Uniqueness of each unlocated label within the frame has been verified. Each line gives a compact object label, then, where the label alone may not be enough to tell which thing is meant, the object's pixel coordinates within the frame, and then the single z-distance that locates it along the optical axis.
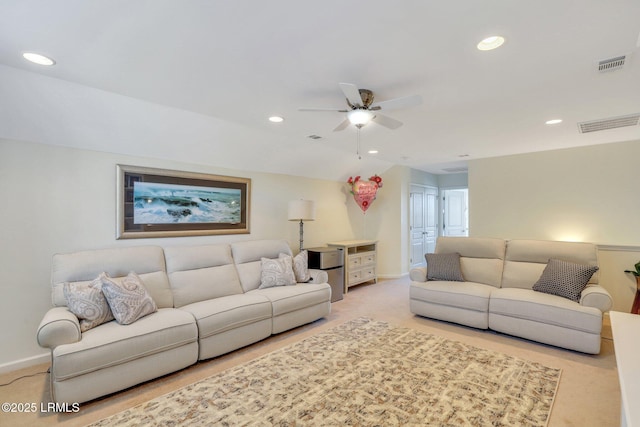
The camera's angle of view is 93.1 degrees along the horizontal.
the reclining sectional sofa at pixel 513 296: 2.97
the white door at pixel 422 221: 6.93
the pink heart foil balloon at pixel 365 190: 5.19
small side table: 5.34
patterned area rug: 2.03
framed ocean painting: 3.29
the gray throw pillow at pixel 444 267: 4.05
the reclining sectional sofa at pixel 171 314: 2.15
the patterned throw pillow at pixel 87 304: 2.42
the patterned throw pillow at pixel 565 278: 3.22
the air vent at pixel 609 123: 3.23
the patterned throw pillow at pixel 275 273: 3.76
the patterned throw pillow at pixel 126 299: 2.53
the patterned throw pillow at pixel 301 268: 4.02
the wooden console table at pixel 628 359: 1.26
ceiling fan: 2.22
